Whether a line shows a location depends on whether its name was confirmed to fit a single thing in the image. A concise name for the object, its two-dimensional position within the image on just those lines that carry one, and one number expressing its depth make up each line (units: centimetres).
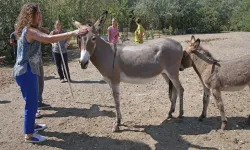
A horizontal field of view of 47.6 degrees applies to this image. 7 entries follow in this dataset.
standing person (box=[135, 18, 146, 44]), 1184
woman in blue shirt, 401
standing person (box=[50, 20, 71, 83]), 806
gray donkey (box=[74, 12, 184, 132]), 502
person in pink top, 1074
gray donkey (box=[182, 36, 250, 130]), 488
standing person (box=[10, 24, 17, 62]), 838
